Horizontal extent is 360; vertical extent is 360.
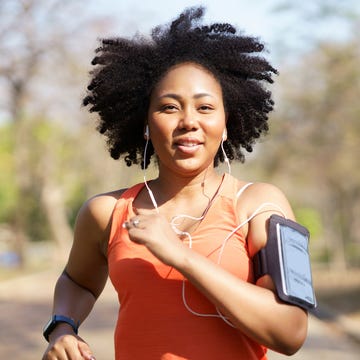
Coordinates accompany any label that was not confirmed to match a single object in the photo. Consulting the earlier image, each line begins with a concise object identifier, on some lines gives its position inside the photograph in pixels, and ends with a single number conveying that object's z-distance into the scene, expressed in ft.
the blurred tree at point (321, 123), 70.44
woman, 8.30
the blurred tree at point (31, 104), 77.36
